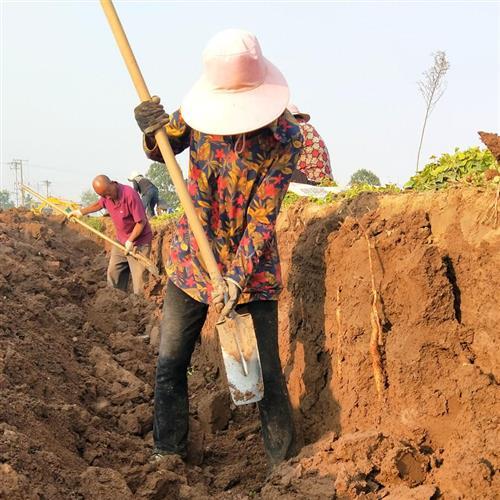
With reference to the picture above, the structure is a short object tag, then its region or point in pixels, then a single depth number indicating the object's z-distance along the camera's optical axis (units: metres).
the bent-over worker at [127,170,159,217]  15.02
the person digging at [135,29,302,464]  3.41
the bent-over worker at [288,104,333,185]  6.76
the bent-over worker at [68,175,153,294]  9.06
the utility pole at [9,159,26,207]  66.06
